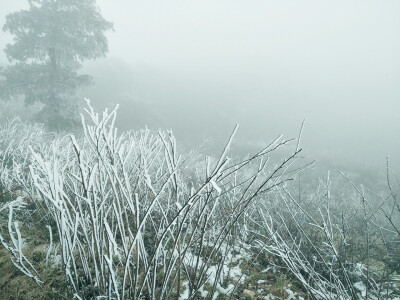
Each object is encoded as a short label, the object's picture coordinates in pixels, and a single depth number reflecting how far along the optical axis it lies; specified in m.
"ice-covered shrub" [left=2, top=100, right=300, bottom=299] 0.99
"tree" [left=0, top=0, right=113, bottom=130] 10.77
